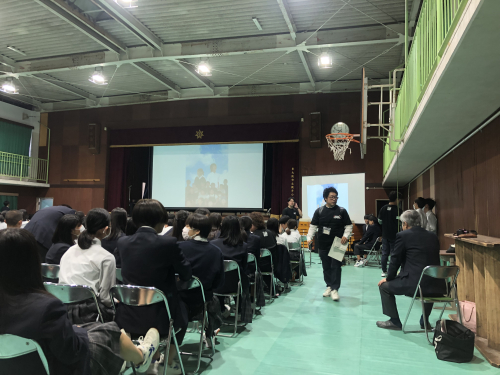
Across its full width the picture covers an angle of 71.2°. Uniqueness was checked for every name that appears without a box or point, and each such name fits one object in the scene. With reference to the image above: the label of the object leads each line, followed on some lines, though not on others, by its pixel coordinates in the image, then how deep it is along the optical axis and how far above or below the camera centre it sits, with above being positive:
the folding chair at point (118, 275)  2.83 -0.57
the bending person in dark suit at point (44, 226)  3.47 -0.22
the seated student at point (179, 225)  3.36 -0.17
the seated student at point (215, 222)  4.48 -0.18
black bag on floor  2.76 -1.03
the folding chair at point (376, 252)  7.75 -0.94
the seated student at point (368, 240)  7.77 -0.63
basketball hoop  9.20 +1.83
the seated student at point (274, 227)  4.89 -0.24
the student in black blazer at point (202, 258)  2.68 -0.39
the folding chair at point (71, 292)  2.03 -0.51
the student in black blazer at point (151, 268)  2.13 -0.39
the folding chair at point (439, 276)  3.12 -0.56
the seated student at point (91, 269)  2.30 -0.42
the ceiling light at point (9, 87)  9.66 +3.24
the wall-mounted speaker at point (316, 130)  10.69 +2.48
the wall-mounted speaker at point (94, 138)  12.85 +2.47
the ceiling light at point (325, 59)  7.88 +3.43
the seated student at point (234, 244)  3.33 -0.34
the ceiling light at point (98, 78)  9.12 +3.35
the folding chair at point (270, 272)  4.32 -0.80
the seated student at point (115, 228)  3.04 -0.21
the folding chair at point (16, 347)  1.20 -0.50
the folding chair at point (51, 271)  2.54 -0.49
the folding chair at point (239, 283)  3.13 -0.68
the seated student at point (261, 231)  4.52 -0.28
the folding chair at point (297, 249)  5.47 -0.63
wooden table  2.77 -0.65
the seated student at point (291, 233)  5.50 -0.38
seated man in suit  3.31 -0.52
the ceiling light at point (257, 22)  7.62 +4.16
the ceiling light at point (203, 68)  8.55 +3.44
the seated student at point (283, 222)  6.00 -0.21
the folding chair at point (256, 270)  3.78 -0.67
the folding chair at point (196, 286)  2.52 -0.58
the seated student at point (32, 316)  1.19 -0.38
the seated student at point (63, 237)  2.66 -0.25
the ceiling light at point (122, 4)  6.88 +4.04
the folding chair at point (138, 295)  2.04 -0.52
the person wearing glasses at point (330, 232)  4.68 -0.28
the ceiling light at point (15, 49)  9.06 +4.05
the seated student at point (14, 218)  3.65 -0.16
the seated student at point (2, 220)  5.18 -0.28
